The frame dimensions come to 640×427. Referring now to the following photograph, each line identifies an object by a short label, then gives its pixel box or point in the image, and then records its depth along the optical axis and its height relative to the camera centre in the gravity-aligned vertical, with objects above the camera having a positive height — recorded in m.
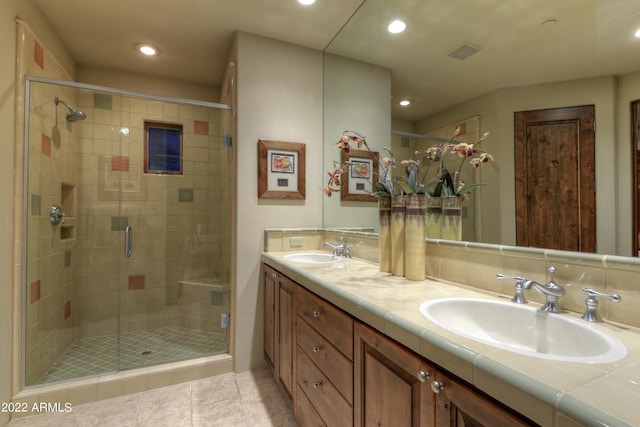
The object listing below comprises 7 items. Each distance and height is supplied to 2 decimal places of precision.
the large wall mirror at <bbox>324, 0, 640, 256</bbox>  0.79 +0.51
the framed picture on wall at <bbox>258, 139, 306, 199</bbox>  2.16 +0.35
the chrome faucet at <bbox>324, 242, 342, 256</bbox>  1.89 -0.21
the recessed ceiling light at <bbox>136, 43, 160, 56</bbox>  2.37 +1.38
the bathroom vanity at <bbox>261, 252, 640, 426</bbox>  0.49 -0.35
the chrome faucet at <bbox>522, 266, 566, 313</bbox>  0.79 -0.21
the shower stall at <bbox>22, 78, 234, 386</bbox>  1.91 -0.11
